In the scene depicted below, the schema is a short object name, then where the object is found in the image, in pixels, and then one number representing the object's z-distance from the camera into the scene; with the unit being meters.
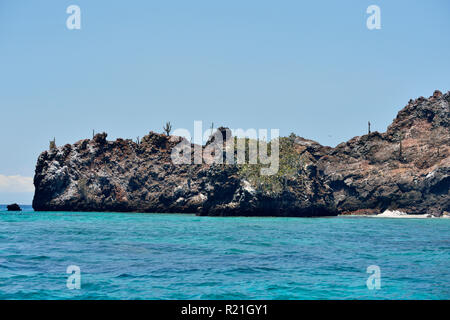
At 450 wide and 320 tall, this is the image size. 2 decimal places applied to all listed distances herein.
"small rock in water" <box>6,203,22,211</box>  135.38
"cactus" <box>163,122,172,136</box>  142.50
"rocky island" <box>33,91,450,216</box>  103.12
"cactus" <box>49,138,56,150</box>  135.10
